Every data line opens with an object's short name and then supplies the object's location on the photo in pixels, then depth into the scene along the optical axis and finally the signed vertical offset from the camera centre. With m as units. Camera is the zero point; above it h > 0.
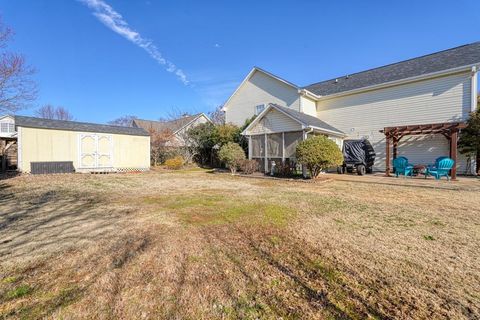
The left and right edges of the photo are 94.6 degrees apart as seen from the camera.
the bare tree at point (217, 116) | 27.39 +5.21
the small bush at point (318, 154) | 10.42 +0.13
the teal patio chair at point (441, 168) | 10.70 -0.57
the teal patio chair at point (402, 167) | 12.16 -0.58
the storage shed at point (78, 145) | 13.52 +0.82
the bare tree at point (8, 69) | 13.55 +5.63
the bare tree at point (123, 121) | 46.94 +8.00
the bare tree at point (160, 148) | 21.48 +0.87
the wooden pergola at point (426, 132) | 11.15 +1.44
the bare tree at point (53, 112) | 44.09 +9.09
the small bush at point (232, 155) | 14.57 +0.12
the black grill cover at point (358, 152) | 14.07 +0.29
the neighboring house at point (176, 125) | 22.25 +4.42
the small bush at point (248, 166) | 14.14 -0.59
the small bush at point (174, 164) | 19.12 -0.61
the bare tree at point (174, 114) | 28.02 +5.48
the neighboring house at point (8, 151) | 15.70 +0.41
